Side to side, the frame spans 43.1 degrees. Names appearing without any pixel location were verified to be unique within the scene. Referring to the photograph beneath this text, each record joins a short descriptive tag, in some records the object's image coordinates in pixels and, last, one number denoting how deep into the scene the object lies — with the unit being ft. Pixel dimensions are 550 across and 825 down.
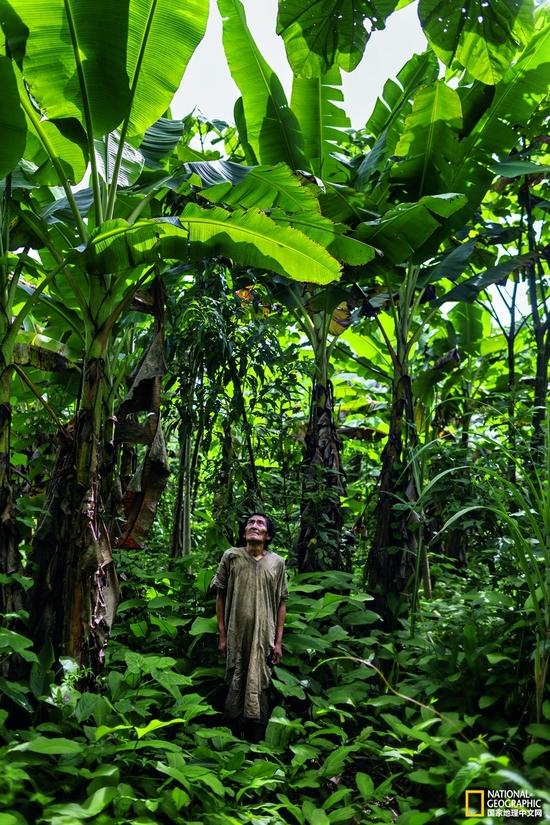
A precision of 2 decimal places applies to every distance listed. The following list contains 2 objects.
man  13.12
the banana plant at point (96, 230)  11.69
